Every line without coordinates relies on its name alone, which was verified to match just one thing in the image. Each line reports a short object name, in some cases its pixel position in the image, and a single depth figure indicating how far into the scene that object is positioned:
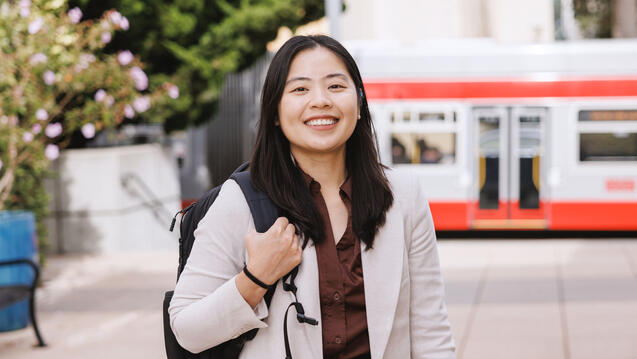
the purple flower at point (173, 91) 10.05
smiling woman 1.80
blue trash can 6.42
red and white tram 12.30
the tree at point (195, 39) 10.76
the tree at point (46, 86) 8.17
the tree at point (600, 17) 18.27
